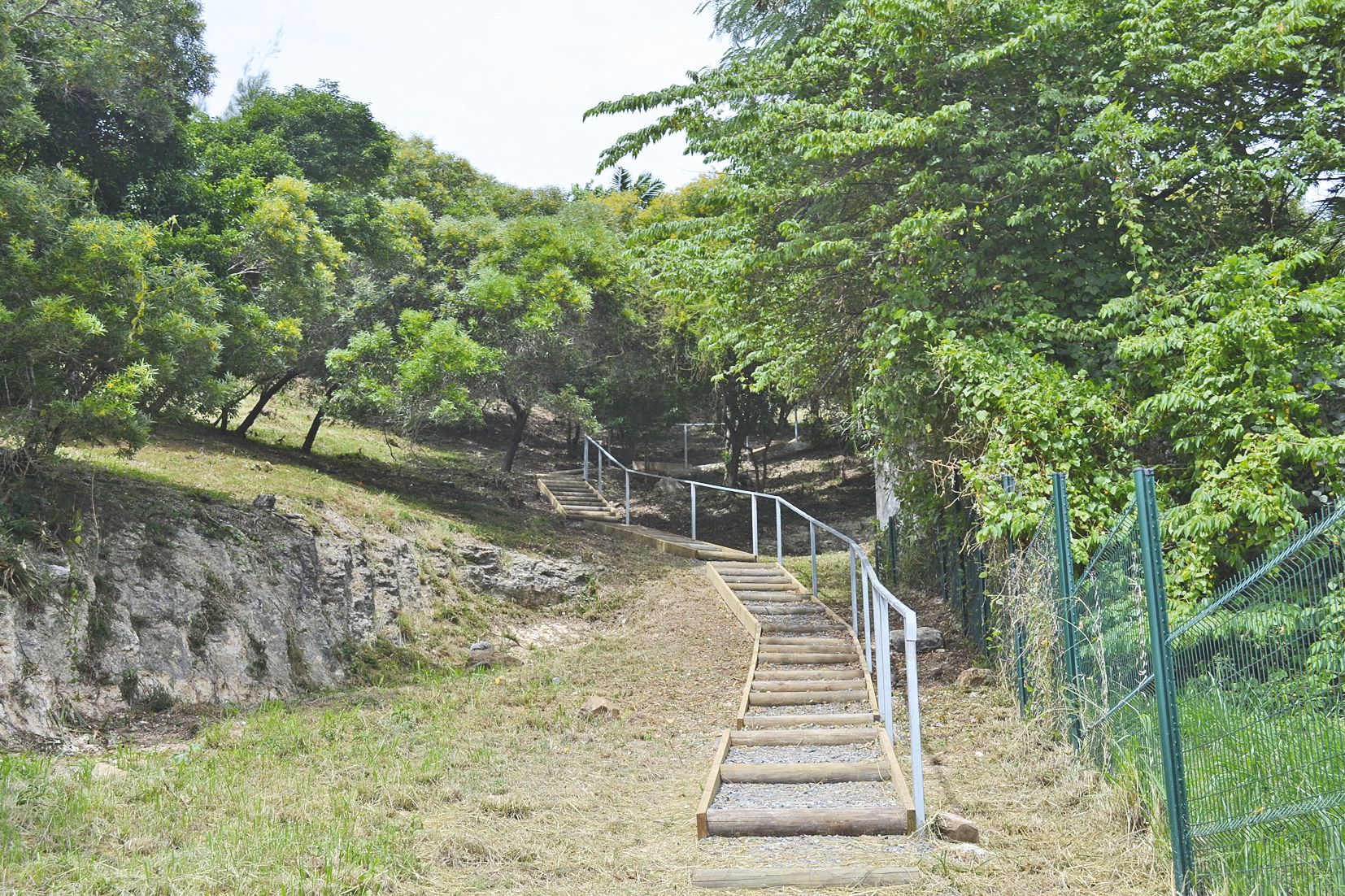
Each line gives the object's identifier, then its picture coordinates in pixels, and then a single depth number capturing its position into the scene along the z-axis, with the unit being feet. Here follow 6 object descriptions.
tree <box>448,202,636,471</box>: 55.83
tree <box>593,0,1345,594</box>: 24.43
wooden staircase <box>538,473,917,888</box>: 17.66
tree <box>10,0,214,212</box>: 34.32
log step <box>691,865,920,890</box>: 15.08
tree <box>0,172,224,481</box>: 27.04
